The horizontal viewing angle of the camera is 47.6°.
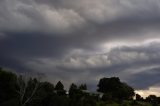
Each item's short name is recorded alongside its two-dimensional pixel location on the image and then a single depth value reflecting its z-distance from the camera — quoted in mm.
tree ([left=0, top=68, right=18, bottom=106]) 54303
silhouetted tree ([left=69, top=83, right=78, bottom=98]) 62519
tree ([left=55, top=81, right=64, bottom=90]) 75183
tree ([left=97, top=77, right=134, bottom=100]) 76681
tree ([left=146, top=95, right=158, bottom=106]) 71536
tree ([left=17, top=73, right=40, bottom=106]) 53320
